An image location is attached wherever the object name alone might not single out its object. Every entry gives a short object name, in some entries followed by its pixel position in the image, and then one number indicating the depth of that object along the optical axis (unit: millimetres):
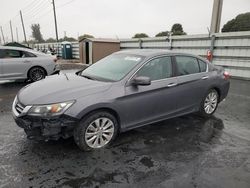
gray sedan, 3117
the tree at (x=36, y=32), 84775
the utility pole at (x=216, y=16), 10977
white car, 8109
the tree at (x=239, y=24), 25016
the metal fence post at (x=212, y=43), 10598
